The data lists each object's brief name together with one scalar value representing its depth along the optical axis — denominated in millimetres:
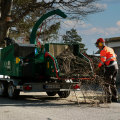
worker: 11442
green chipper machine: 12571
